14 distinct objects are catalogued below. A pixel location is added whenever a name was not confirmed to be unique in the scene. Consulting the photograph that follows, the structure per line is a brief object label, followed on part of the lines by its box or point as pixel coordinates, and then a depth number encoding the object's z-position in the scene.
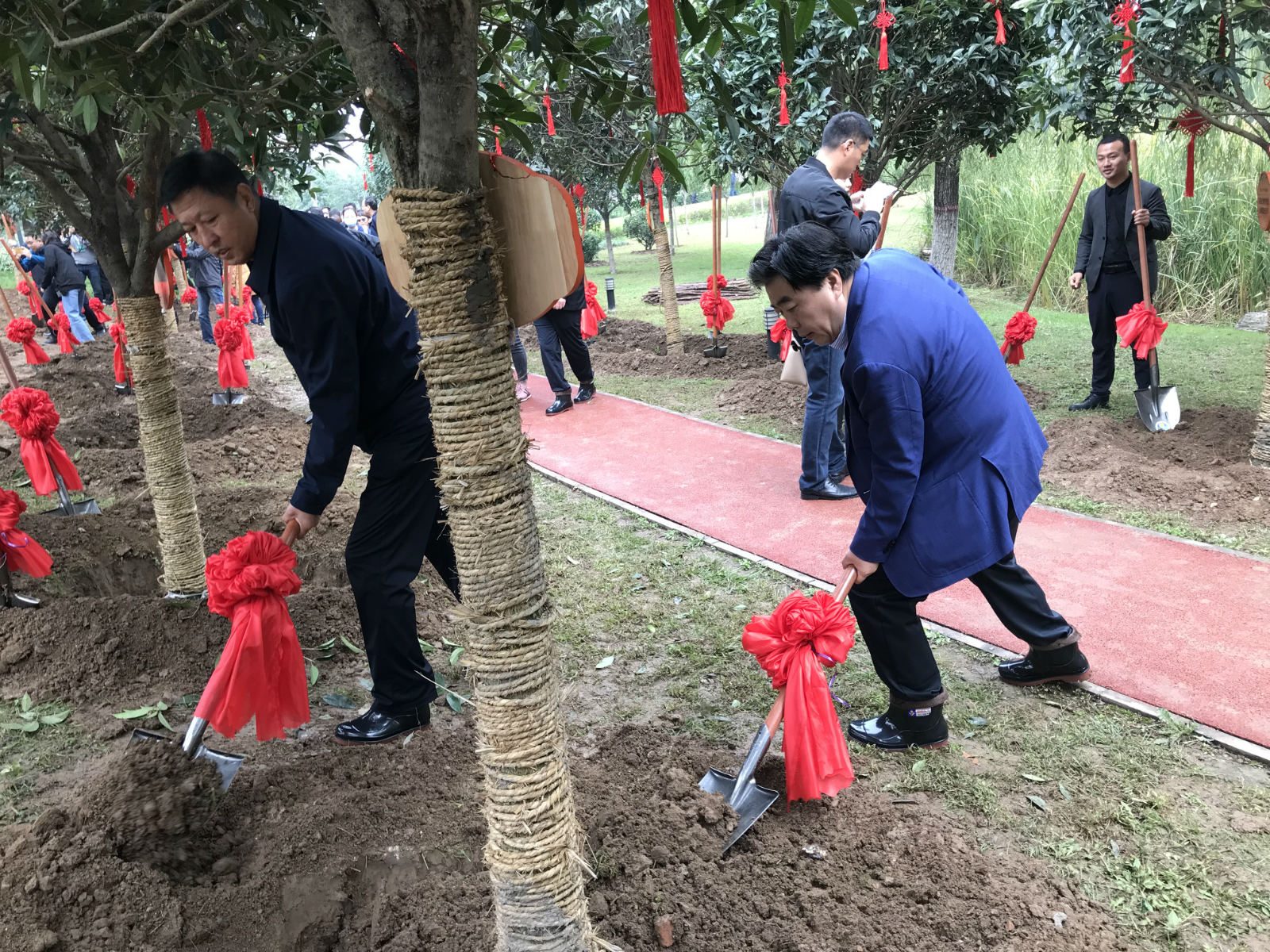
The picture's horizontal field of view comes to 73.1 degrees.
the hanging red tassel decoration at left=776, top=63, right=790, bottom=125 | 6.06
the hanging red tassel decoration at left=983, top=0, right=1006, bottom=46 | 5.98
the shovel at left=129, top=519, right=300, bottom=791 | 2.64
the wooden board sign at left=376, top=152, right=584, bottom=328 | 1.64
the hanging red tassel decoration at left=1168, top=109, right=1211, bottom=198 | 5.55
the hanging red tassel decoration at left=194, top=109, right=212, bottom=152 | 3.10
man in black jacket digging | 2.55
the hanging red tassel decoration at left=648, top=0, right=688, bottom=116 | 1.72
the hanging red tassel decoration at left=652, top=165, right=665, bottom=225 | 8.85
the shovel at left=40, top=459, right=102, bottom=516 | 5.38
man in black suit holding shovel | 6.07
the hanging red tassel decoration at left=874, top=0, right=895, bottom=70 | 5.33
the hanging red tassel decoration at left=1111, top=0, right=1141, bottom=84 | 4.86
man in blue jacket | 2.41
